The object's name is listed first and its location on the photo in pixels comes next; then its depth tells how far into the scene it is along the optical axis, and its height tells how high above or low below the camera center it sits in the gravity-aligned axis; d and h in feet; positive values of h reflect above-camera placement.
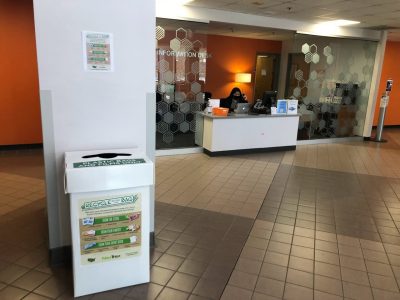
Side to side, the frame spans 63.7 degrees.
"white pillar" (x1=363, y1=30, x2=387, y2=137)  24.98 -0.20
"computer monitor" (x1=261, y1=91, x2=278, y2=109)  22.08 -1.45
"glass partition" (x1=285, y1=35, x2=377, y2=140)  23.76 -0.20
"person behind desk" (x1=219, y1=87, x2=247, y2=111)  22.98 -1.63
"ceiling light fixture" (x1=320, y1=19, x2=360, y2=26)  21.76 +3.95
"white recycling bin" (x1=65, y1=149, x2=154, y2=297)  6.54 -3.03
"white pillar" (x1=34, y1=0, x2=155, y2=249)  7.25 -0.32
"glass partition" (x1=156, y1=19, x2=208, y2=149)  18.24 -0.26
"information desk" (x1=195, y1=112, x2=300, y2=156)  19.25 -3.38
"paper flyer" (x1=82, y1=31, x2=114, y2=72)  7.48 +0.47
